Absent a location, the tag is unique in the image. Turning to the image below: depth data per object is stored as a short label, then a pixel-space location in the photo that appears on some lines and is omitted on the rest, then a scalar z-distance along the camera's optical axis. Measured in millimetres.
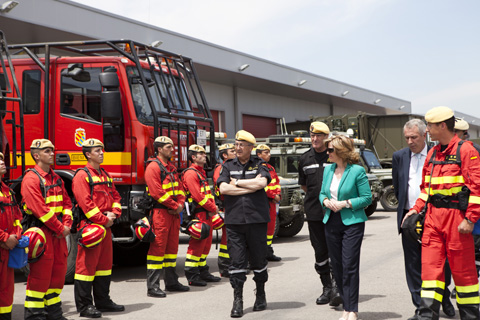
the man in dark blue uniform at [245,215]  6215
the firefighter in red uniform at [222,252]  8633
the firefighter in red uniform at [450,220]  4754
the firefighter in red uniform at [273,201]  9555
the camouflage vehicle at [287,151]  14867
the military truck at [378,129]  21703
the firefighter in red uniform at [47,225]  5773
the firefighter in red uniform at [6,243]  5328
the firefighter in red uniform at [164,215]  7355
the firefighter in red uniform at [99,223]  6328
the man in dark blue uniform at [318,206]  6527
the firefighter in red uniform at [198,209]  7988
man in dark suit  5691
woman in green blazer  5645
